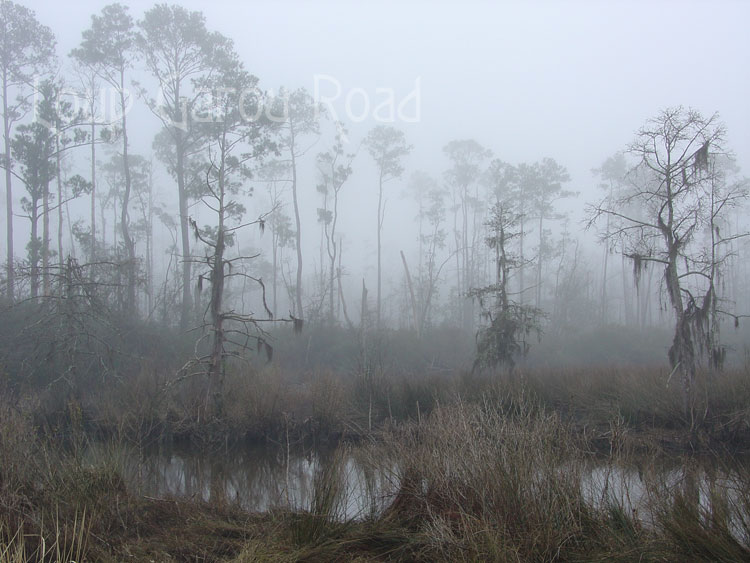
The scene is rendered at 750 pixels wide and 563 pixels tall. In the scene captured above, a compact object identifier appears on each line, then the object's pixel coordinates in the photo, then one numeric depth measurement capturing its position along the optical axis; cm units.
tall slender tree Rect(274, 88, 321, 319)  3297
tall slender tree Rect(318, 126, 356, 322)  3534
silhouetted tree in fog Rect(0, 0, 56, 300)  2544
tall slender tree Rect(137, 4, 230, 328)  2575
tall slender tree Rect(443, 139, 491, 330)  4269
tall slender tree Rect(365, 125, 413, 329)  3806
